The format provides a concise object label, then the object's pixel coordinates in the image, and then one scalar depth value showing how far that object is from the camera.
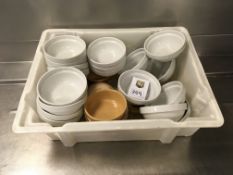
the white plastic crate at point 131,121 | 0.51
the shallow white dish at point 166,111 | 0.55
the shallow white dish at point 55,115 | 0.54
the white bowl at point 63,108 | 0.52
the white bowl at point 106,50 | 0.67
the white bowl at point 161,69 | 0.68
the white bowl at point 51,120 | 0.55
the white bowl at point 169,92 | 0.63
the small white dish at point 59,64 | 0.62
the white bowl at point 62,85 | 0.58
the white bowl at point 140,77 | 0.63
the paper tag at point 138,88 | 0.62
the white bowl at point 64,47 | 0.65
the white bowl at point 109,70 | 0.62
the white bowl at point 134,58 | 0.71
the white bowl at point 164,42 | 0.68
